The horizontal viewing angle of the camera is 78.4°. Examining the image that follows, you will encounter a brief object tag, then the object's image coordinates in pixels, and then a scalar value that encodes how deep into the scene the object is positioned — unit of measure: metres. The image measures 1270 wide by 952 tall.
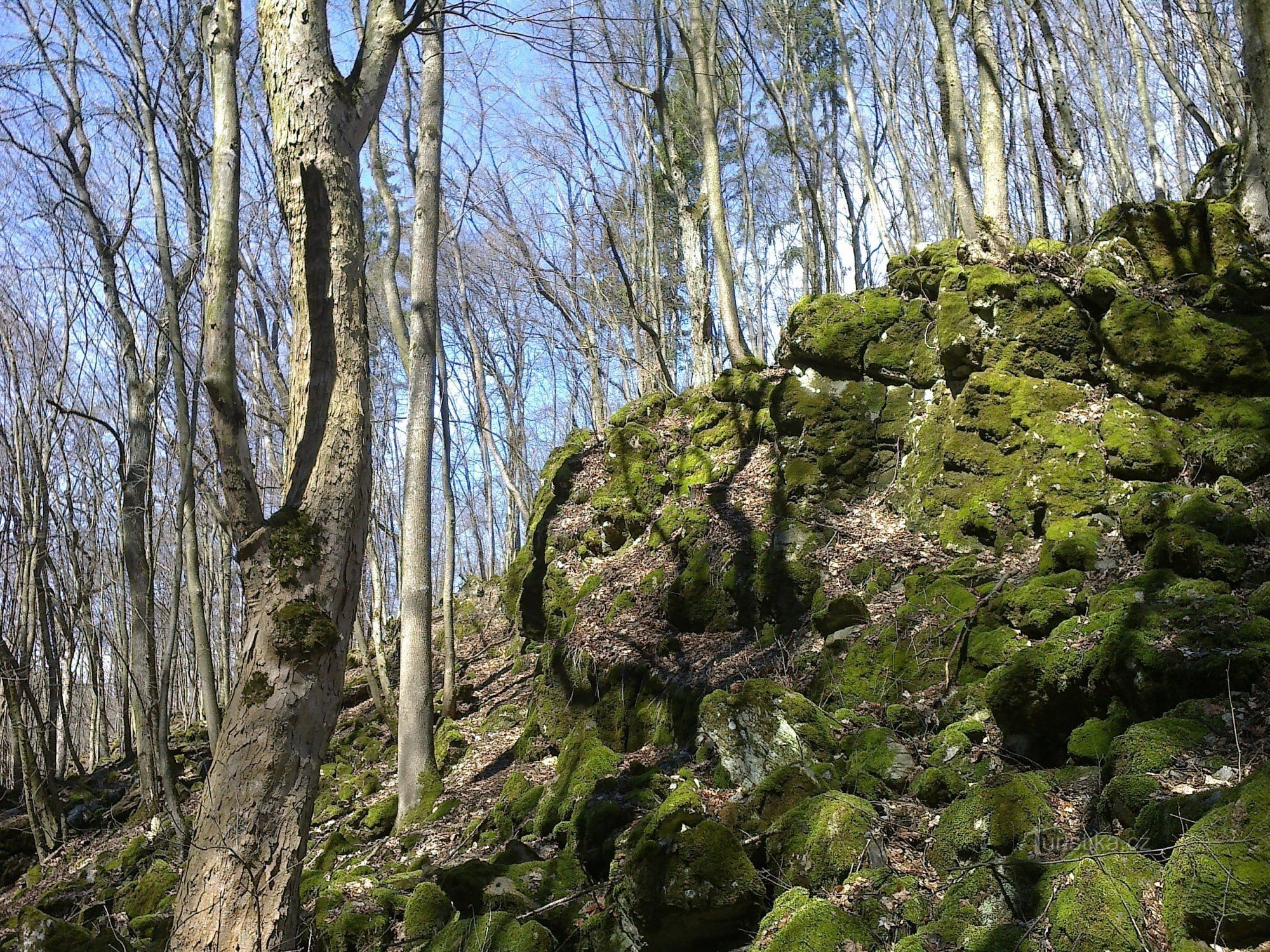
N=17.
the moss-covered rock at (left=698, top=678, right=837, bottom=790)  5.00
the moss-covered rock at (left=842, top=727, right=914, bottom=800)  4.51
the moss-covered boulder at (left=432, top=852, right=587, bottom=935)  4.71
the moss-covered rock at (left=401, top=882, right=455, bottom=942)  4.74
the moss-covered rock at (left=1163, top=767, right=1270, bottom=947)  2.46
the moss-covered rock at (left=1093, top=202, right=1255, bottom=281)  7.02
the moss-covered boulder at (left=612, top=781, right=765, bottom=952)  3.86
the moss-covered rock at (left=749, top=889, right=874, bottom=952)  3.27
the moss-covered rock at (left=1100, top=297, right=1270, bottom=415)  6.32
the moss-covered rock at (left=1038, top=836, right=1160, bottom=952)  2.67
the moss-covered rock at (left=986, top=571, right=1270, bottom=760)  3.90
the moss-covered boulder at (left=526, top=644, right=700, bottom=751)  6.98
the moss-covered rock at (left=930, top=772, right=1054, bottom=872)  3.55
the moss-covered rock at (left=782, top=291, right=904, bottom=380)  8.46
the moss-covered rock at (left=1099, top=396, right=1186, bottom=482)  6.08
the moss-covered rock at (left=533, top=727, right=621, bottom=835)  6.09
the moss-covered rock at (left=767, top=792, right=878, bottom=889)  3.85
